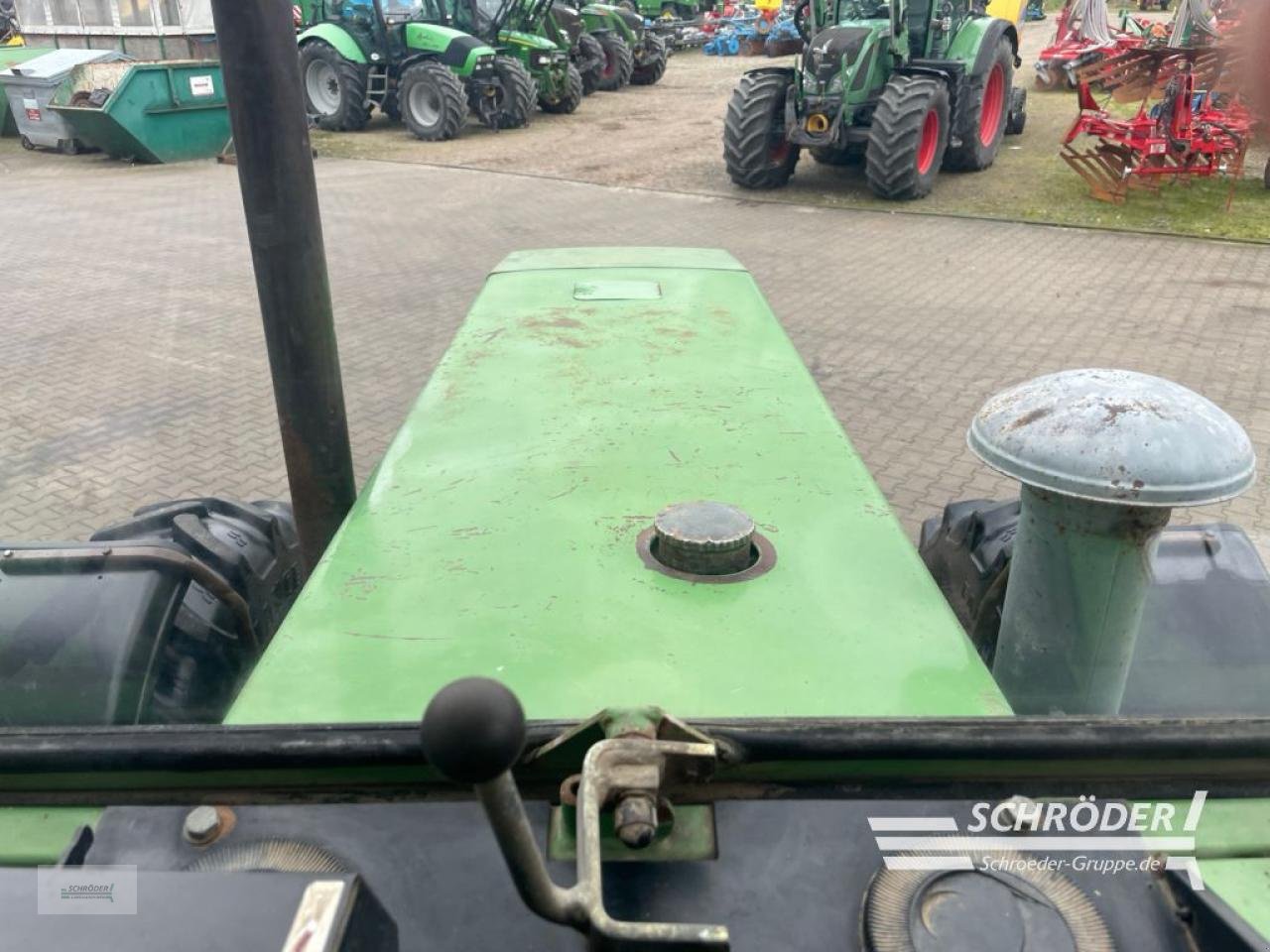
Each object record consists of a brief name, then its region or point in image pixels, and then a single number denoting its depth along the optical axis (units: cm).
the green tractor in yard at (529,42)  1395
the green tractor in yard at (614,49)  1739
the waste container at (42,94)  1265
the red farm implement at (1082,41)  1558
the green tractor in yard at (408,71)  1302
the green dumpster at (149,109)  1145
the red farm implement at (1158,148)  926
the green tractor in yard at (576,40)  1574
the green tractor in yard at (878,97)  889
